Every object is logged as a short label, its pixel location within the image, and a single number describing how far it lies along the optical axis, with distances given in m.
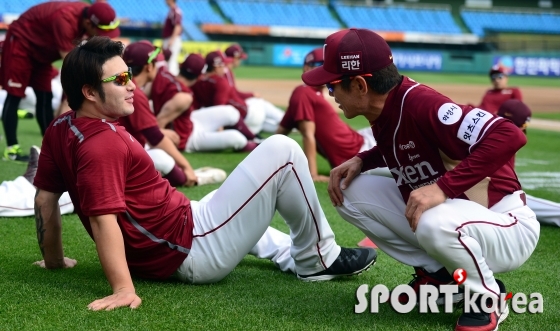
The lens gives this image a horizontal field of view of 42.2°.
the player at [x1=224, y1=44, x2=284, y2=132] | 10.66
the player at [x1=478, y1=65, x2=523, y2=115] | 11.66
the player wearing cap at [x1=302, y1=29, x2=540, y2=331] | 2.89
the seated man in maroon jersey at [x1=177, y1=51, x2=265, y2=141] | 9.46
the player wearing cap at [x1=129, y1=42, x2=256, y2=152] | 8.16
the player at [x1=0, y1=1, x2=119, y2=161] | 7.17
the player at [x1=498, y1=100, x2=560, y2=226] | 5.54
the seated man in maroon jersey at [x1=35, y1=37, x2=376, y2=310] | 3.11
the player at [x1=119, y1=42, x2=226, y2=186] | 6.01
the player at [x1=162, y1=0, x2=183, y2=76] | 14.77
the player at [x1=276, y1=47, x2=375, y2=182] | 7.33
